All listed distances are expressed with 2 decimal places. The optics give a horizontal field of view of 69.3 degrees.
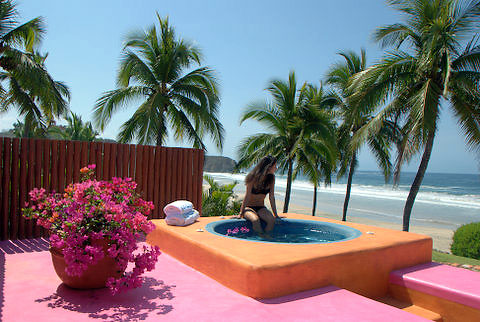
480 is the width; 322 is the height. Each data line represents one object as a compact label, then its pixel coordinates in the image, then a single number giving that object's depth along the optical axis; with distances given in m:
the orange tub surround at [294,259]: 3.61
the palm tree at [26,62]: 9.36
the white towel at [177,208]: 5.64
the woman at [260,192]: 6.24
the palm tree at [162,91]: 10.52
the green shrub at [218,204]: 10.23
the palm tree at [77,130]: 27.73
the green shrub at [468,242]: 8.46
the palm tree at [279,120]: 11.30
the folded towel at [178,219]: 5.61
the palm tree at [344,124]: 13.57
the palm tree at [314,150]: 10.86
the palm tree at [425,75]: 7.97
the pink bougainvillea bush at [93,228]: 3.23
